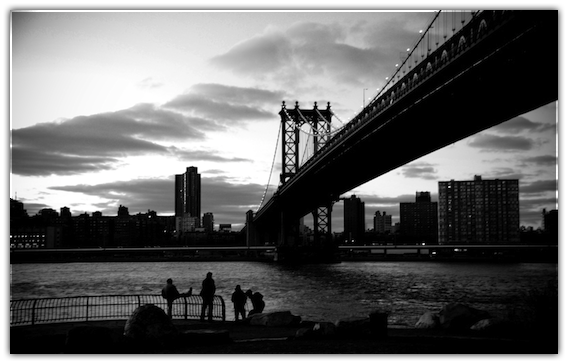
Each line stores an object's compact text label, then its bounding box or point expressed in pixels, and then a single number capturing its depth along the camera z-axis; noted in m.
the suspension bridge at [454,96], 28.89
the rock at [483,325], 17.39
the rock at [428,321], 19.36
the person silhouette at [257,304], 22.69
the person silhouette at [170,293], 20.47
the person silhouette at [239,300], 21.42
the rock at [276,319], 19.12
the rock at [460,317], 18.84
